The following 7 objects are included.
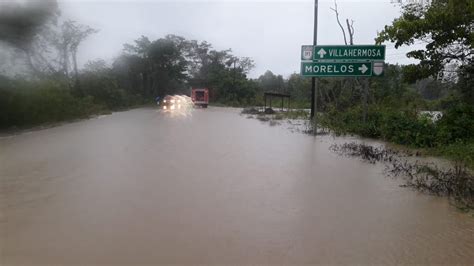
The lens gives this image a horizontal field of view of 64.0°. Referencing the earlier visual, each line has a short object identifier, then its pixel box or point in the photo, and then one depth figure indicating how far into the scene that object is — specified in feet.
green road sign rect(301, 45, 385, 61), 43.29
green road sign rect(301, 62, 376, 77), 43.62
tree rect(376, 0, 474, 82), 32.50
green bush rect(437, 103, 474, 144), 32.30
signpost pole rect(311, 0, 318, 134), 63.67
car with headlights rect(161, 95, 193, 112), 112.00
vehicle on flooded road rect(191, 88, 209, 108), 133.80
